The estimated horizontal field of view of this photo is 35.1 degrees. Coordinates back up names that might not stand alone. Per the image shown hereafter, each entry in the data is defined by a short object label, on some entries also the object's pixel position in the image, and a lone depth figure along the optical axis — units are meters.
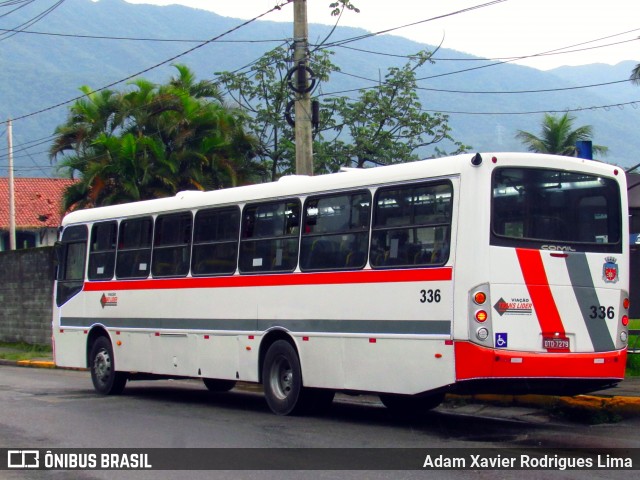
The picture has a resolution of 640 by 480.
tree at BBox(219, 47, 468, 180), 28.83
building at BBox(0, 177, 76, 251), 51.41
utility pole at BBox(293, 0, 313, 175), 17.53
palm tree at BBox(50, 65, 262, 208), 25.56
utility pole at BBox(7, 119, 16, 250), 42.72
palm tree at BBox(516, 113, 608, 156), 43.97
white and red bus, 10.45
